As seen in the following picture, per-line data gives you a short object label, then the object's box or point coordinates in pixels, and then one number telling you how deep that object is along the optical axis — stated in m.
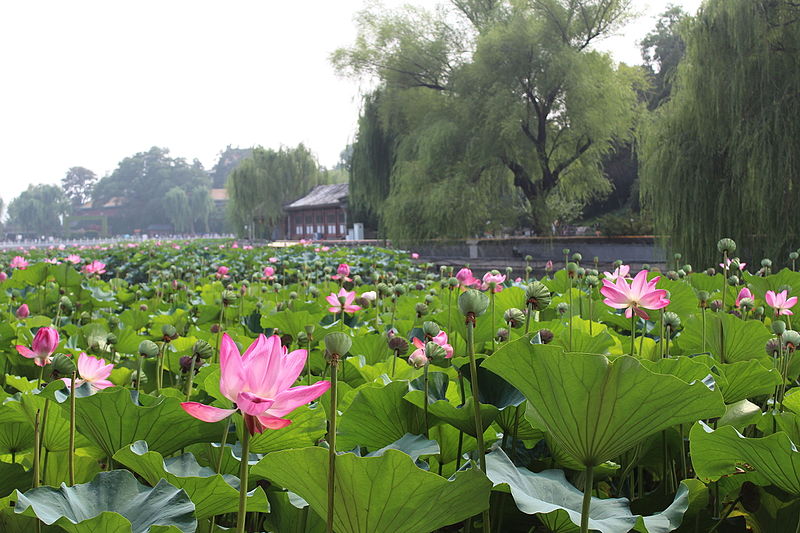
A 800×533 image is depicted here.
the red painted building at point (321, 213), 25.14
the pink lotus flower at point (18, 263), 4.14
